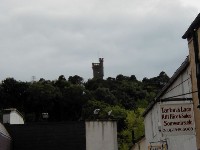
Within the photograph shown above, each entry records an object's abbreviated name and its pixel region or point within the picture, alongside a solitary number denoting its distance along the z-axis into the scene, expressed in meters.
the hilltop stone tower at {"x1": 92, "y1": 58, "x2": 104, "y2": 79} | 178.04
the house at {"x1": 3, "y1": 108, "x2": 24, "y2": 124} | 41.69
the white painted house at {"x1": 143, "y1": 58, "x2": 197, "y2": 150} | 14.55
